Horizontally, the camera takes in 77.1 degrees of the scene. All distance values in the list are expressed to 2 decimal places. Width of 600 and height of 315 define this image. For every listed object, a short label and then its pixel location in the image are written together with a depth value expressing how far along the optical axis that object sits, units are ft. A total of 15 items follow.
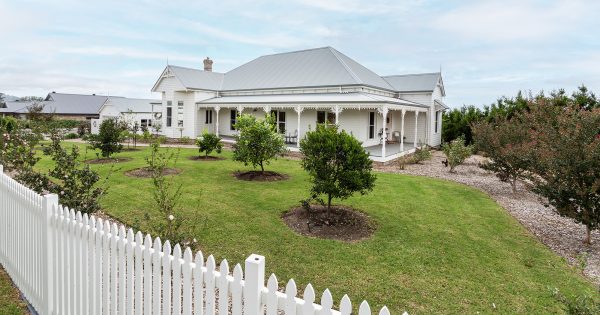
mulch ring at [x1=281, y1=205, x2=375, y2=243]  25.93
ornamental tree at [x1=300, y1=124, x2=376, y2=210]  27.48
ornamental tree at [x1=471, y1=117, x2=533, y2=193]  41.73
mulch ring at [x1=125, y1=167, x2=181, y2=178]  46.80
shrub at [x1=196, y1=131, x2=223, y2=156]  61.67
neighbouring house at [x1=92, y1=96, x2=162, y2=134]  150.20
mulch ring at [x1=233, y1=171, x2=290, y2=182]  46.01
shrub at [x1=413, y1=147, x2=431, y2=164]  67.36
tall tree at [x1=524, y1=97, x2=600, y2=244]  25.34
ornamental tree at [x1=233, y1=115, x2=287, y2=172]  44.75
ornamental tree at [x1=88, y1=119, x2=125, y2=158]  58.29
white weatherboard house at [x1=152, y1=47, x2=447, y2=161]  81.25
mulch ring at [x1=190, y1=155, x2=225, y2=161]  63.26
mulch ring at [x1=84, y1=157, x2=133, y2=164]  59.06
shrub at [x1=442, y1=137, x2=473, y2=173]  58.29
